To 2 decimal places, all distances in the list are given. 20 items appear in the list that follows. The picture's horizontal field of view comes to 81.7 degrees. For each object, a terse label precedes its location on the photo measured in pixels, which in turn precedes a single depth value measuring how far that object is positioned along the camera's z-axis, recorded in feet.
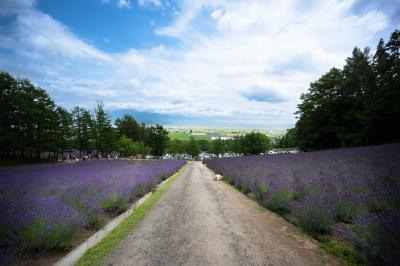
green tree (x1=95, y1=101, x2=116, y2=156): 164.35
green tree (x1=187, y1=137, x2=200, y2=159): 369.30
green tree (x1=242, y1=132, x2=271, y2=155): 249.34
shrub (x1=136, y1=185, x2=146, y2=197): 40.87
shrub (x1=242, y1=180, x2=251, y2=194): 42.85
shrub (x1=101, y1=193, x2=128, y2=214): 28.46
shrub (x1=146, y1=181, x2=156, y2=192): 47.02
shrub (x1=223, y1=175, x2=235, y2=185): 56.25
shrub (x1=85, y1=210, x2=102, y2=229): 22.68
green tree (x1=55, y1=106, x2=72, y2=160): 147.13
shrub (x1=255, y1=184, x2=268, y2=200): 33.16
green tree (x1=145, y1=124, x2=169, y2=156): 247.70
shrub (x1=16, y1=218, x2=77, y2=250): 15.78
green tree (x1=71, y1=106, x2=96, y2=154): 170.19
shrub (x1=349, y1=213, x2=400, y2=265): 11.55
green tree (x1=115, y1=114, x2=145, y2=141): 307.09
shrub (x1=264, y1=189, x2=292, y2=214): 26.44
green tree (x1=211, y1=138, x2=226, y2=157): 346.17
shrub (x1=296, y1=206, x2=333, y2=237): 18.74
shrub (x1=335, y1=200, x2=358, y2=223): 19.60
